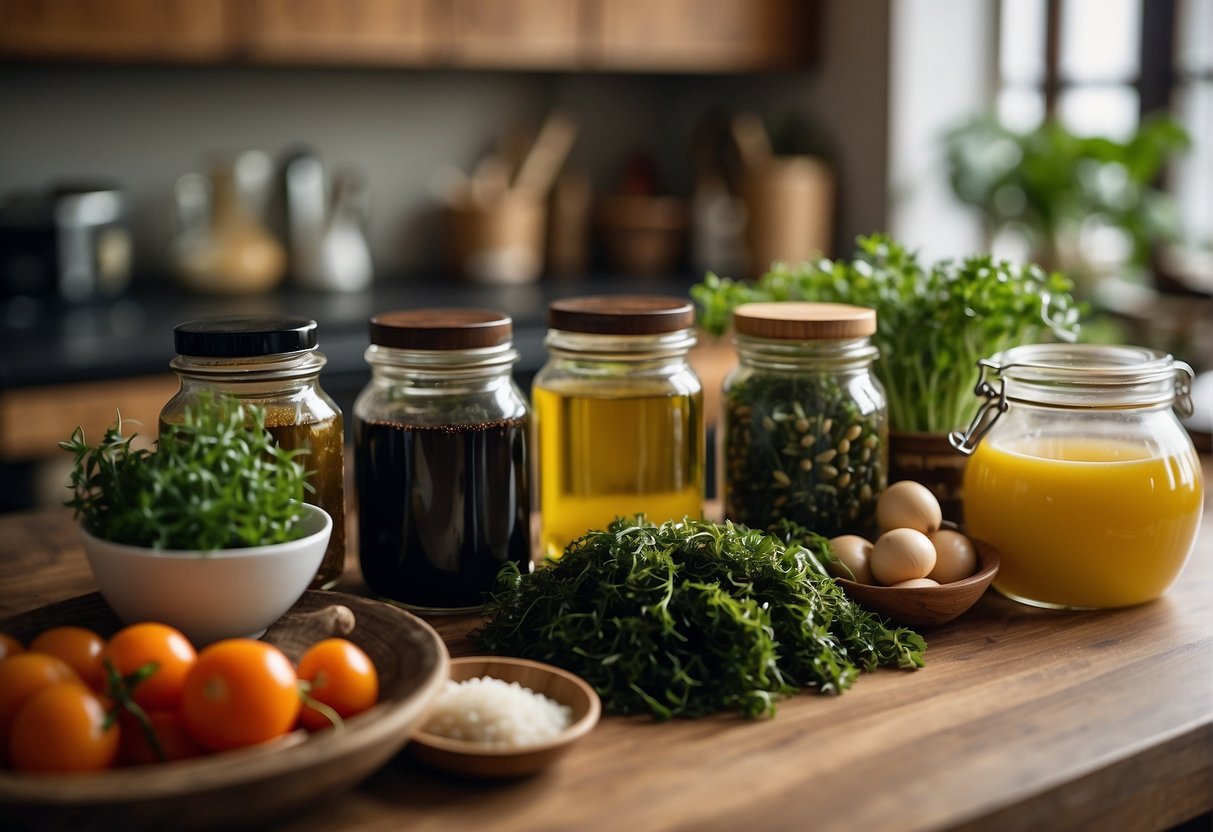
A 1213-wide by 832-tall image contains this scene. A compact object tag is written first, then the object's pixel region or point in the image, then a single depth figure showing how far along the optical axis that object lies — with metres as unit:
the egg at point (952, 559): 1.05
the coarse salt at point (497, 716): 0.79
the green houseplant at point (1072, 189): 2.87
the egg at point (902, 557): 1.02
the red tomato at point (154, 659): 0.77
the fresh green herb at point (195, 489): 0.85
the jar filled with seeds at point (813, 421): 1.13
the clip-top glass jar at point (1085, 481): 1.07
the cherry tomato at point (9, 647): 0.82
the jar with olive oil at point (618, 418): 1.12
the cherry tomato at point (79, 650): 0.81
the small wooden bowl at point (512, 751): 0.77
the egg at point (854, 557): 1.04
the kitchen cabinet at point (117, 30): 2.48
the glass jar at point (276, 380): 1.01
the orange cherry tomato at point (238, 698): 0.73
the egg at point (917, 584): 1.01
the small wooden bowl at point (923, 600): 1.01
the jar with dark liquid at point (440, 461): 1.06
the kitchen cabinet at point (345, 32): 2.70
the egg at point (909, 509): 1.07
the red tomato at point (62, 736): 0.71
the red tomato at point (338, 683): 0.79
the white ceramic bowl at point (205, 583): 0.85
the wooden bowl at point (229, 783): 0.65
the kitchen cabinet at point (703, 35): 3.10
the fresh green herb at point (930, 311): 1.22
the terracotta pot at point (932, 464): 1.25
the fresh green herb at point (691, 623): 0.89
